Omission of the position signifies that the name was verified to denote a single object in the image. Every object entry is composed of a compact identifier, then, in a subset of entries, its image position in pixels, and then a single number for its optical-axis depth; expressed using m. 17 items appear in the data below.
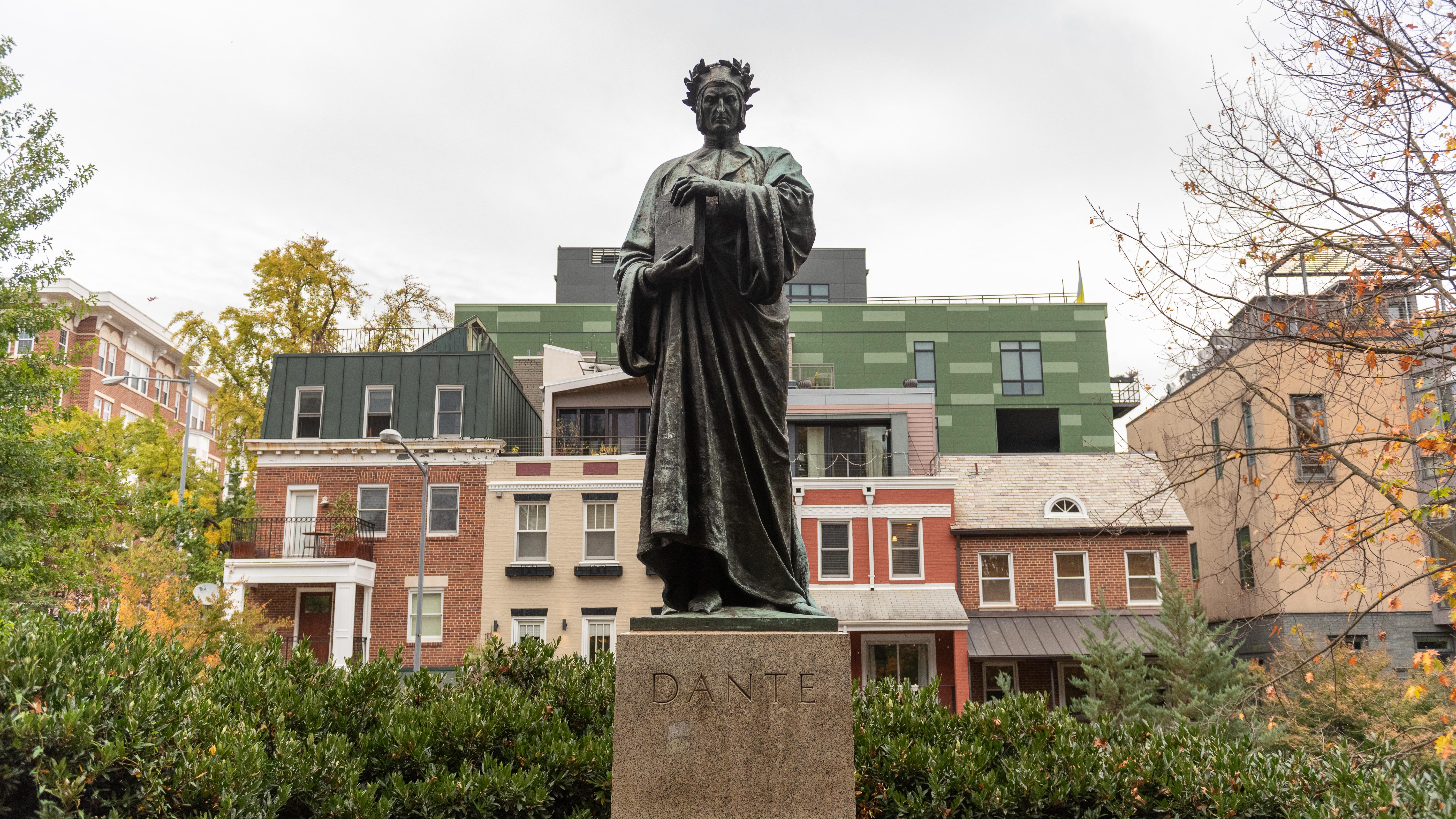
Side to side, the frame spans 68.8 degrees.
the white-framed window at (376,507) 33.09
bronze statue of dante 5.59
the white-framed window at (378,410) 34.78
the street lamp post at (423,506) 24.27
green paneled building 47.81
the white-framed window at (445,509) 33.09
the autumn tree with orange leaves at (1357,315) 9.81
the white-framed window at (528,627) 32.19
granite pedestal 4.88
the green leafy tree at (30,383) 20.47
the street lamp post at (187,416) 30.20
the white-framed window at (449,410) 34.72
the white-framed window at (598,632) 32.12
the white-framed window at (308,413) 34.44
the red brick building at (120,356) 54.50
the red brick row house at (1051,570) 31.19
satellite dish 24.94
